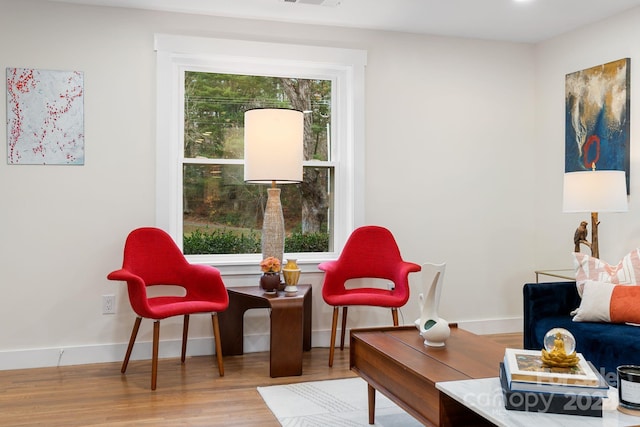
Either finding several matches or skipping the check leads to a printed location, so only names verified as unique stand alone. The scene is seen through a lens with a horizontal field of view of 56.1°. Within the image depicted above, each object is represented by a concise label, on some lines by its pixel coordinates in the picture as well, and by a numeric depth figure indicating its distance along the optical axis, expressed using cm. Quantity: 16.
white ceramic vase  269
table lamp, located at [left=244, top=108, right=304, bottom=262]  398
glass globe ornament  201
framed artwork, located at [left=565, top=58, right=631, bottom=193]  413
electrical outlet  405
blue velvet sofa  290
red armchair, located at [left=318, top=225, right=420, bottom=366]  410
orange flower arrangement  389
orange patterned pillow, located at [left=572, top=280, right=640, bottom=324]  315
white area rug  292
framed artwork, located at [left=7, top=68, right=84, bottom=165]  388
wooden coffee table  218
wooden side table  365
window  426
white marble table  176
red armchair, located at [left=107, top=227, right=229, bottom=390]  356
